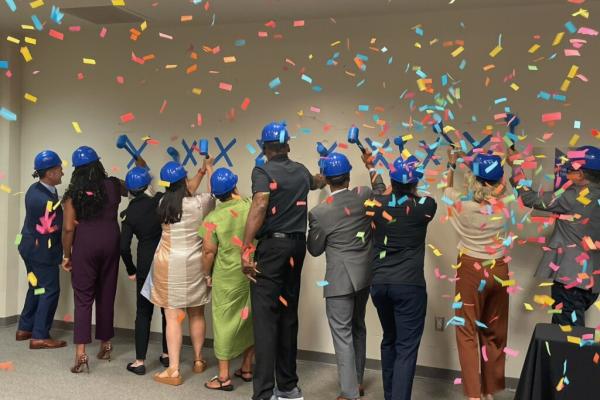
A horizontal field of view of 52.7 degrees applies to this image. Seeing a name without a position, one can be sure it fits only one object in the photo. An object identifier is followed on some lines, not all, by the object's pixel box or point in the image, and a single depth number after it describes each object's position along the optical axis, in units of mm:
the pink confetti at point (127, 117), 5504
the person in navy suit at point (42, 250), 5160
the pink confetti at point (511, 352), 4264
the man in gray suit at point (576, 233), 3824
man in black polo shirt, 3885
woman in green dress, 4266
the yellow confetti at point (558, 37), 4195
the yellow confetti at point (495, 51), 4332
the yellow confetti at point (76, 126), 5577
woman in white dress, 4375
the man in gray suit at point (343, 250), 3959
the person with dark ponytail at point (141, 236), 4637
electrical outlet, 4582
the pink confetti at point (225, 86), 5145
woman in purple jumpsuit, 4637
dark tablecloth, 2801
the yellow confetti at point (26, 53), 5699
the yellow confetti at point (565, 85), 4182
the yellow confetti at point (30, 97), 5779
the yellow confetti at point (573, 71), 4148
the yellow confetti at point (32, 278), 4957
